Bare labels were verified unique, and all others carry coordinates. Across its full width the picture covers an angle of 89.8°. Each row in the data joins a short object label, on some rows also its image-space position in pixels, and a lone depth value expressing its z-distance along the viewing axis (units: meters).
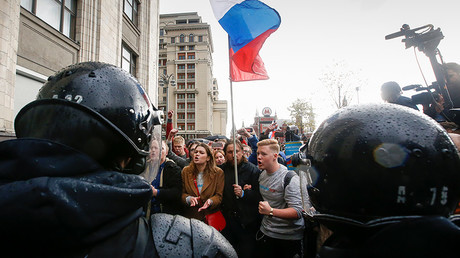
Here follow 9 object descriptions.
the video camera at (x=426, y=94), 2.76
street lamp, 14.52
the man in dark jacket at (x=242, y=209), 3.48
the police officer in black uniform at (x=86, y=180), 0.65
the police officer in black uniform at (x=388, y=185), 0.82
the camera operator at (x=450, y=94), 2.68
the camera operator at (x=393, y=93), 3.03
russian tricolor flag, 3.67
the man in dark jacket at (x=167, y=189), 3.29
